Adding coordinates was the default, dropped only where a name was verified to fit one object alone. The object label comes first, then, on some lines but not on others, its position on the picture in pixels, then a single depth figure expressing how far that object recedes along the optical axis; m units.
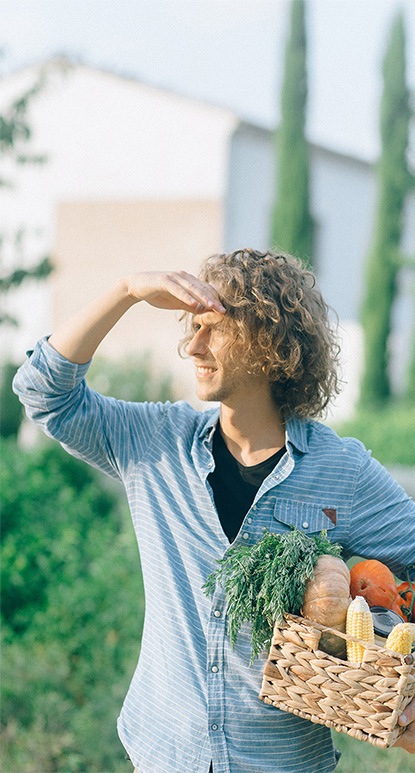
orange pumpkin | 1.99
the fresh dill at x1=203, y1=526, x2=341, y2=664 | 1.86
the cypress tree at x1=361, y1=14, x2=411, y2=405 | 16.73
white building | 14.56
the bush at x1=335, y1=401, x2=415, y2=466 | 11.81
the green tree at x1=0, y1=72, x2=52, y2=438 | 7.18
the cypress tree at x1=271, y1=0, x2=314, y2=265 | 15.90
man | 2.05
